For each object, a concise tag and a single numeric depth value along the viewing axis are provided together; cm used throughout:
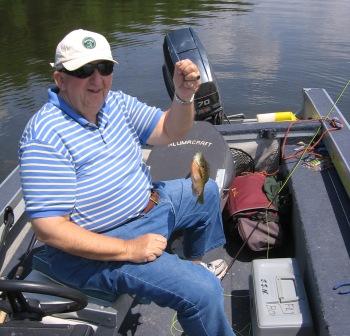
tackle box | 243
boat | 202
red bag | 323
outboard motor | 465
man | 195
